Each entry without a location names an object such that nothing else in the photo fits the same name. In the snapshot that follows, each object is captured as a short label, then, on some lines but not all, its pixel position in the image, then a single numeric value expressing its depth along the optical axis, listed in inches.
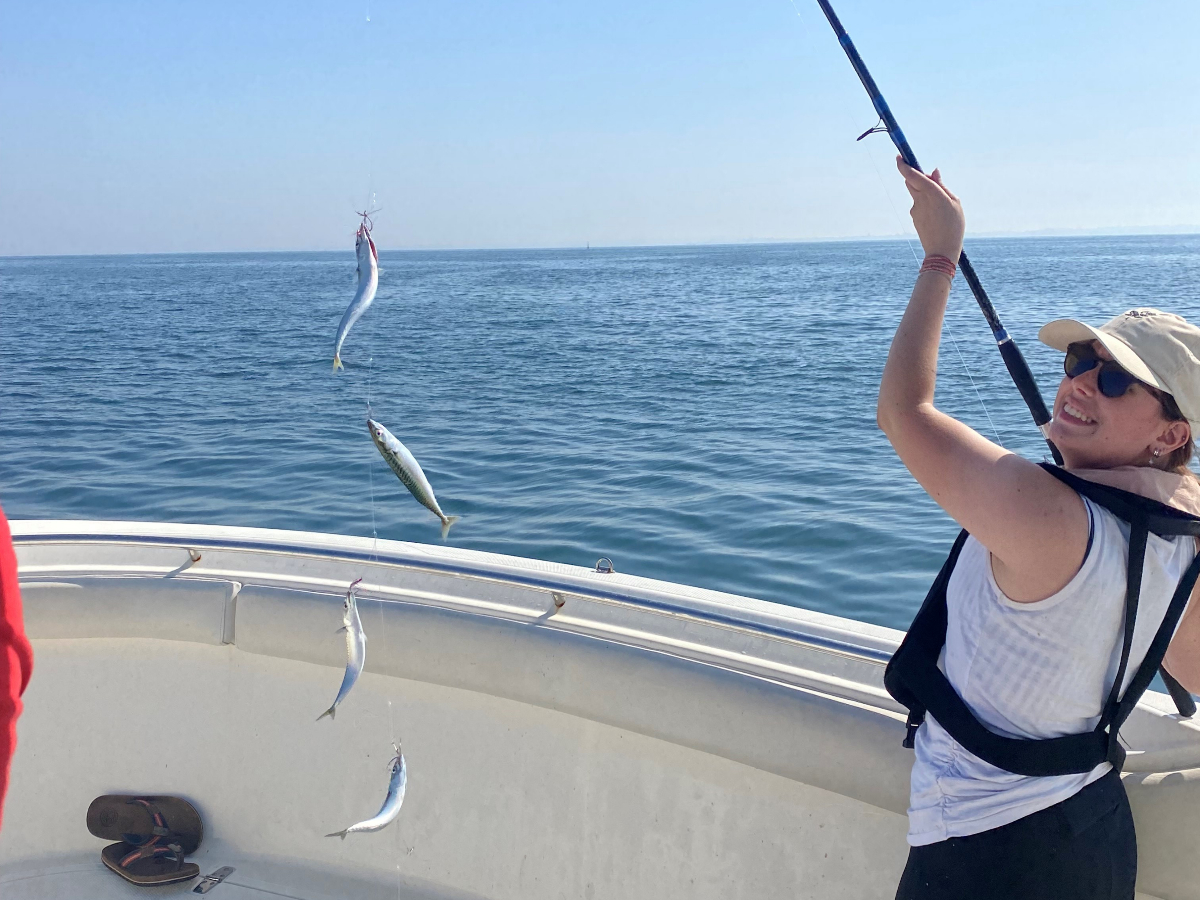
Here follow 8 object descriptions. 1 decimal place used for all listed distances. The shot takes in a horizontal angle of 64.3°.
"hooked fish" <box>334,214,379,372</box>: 72.7
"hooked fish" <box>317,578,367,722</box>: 82.1
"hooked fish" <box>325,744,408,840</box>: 82.7
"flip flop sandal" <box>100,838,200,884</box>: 113.9
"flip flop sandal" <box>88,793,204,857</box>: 117.2
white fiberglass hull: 93.3
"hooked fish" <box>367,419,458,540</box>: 74.6
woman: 53.5
